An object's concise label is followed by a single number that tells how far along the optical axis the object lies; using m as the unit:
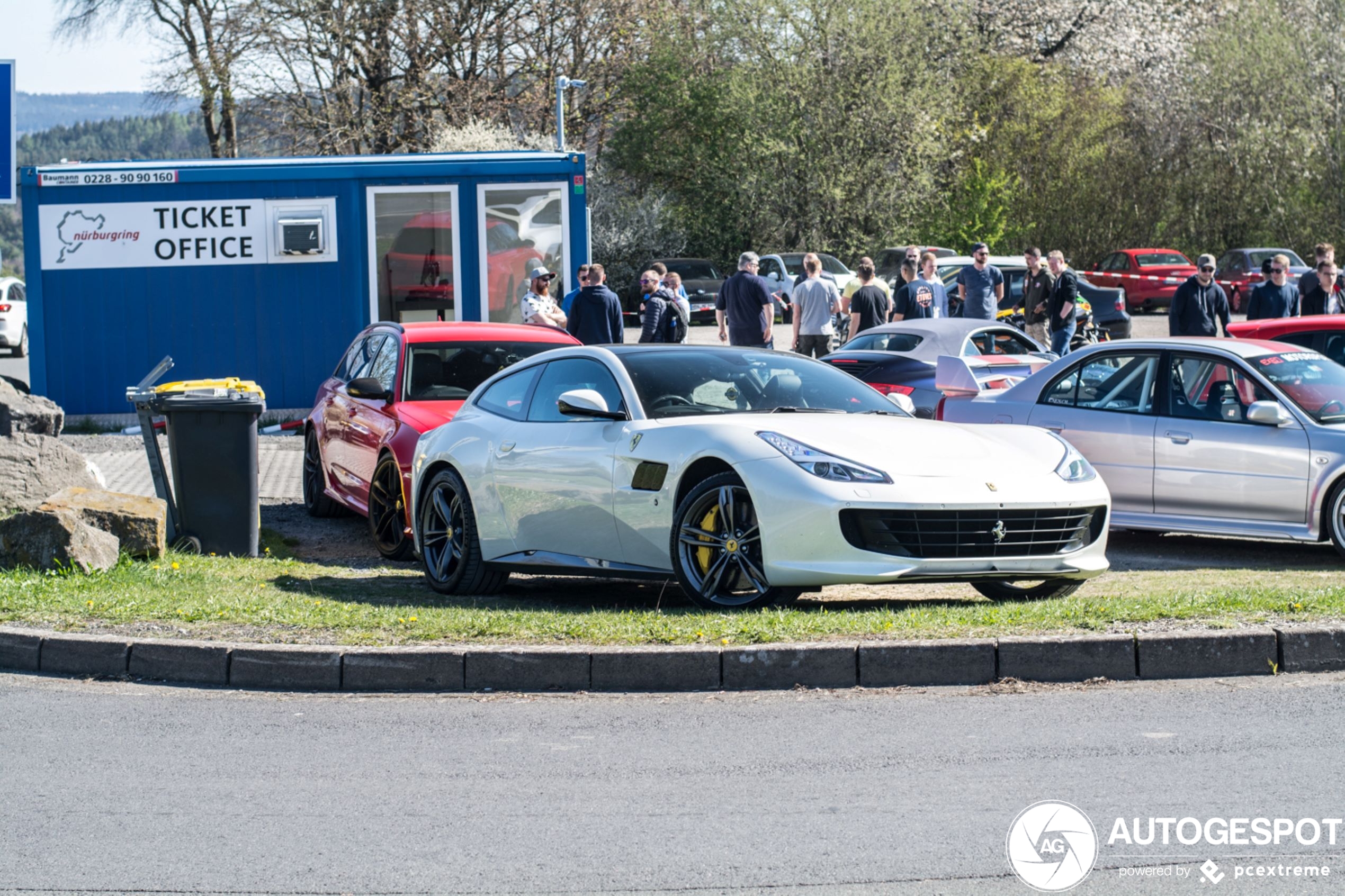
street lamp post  35.47
